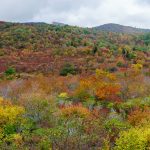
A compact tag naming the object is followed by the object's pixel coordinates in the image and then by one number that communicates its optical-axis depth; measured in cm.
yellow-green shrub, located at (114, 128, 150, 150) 1608
